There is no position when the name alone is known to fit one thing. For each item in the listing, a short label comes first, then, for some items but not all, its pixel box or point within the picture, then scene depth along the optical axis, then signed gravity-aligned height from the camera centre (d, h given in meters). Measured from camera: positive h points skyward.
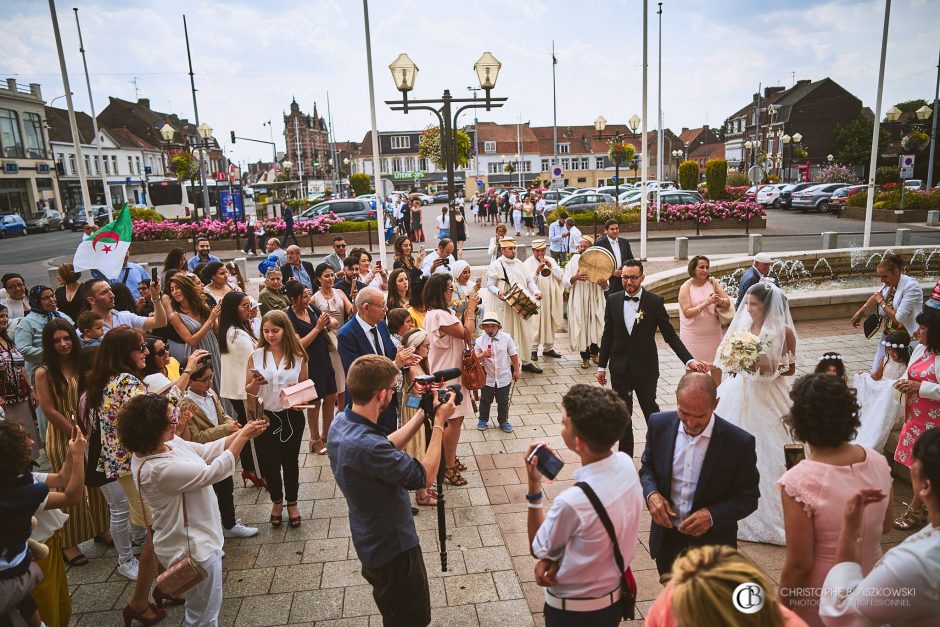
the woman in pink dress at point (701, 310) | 6.41 -1.43
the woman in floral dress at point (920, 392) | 4.24 -1.59
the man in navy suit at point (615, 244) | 9.45 -1.02
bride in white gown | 4.55 -1.83
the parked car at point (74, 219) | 40.33 -1.01
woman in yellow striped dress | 4.57 -1.50
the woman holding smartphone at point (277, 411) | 4.95 -1.77
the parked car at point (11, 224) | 35.85 -1.04
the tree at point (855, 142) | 50.31 +2.25
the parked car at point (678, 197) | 27.14 -0.95
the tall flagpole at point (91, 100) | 16.66 +4.02
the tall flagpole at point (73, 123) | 13.52 +2.01
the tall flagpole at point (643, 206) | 16.23 -0.77
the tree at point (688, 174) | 34.62 +0.11
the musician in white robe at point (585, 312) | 9.02 -1.96
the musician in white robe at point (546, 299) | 9.12 -1.82
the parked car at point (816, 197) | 32.09 -1.43
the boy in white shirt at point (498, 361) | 6.47 -1.89
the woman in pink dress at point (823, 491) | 2.60 -1.39
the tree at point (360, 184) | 55.47 +0.66
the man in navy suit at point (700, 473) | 3.08 -1.55
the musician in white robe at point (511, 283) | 8.42 -1.39
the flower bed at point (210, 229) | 23.97 -1.26
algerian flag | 7.49 -0.58
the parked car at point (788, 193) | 34.56 -1.24
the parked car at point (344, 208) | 27.89 -0.77
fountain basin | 10.42 -2.15
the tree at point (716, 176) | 31.69 -0.08
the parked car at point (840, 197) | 31.06 -1.46
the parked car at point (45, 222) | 38.28 -1.05
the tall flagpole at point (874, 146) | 15.05 +0.55
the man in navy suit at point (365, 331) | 5.27 -1.24
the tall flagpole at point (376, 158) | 12.91 +0.68
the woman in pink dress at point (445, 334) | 5.64 -1.38
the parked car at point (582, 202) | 28.28 -1.02
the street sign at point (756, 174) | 27.44 -0.05
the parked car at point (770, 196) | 35.31 -1.39
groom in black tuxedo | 5.57 -1.46
